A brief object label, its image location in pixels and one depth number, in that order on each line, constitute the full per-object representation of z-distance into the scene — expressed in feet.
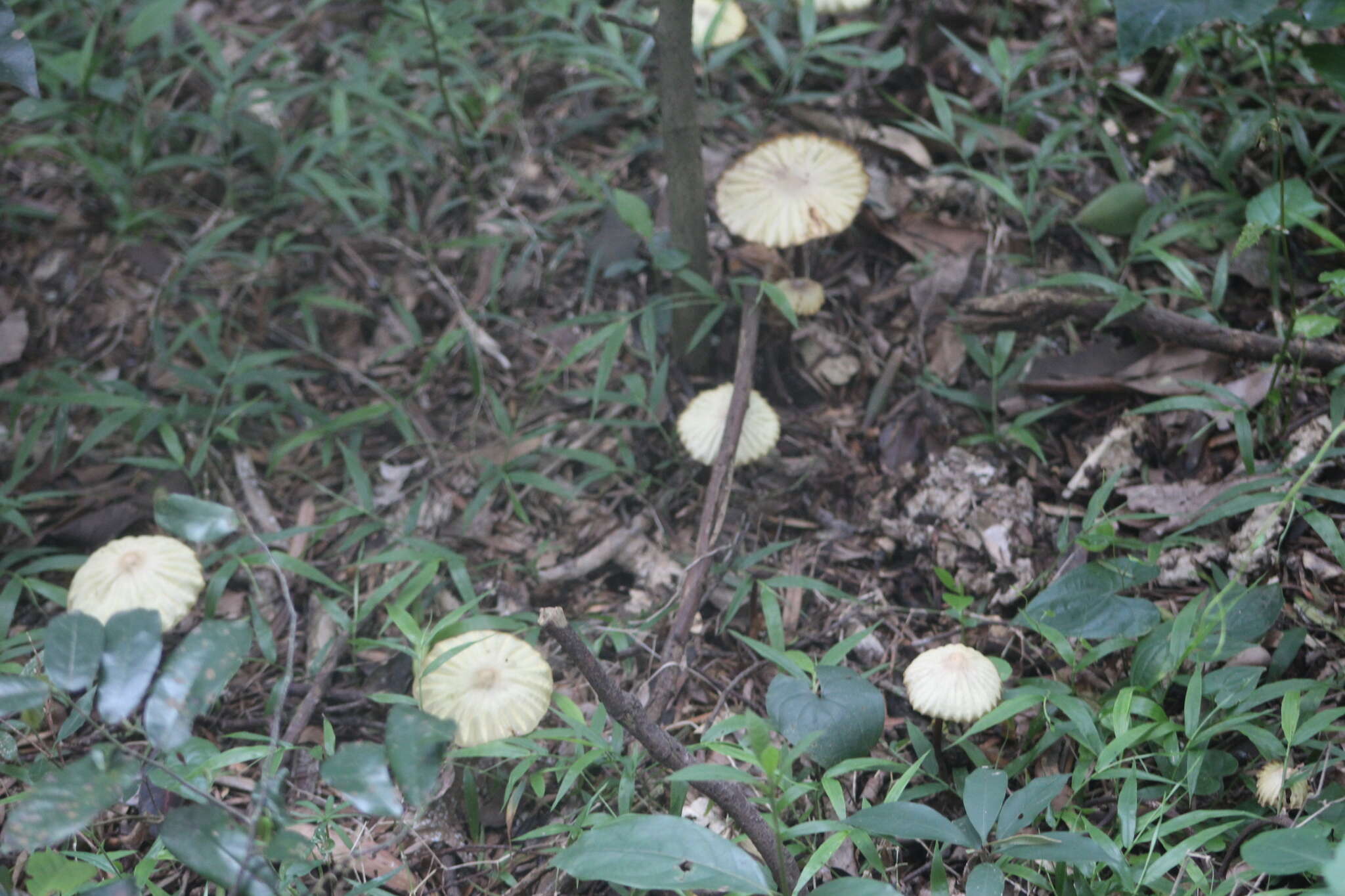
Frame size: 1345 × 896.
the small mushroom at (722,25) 6.60
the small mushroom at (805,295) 6.19
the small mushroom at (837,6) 6.45
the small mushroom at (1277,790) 5.42
